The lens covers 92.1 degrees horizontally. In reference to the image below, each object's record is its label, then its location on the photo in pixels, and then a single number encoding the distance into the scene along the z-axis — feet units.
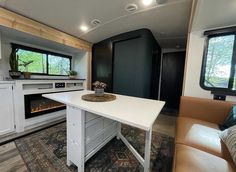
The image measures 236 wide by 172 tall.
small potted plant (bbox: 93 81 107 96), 5.22
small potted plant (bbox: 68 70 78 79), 11.15
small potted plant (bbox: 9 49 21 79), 7.06
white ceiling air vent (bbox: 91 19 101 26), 7.30
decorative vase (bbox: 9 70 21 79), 7.02
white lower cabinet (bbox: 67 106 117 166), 4.09
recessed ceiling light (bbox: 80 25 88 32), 8.03
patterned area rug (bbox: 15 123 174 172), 4.60
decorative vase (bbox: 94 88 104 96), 5.21
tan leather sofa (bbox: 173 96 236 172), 2.90
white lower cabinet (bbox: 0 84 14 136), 6.31
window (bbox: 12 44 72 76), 8.38
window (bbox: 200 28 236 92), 6.19
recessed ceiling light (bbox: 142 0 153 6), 5.48
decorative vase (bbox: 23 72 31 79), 7.87
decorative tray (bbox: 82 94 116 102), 4.48
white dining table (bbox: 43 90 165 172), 3.07
